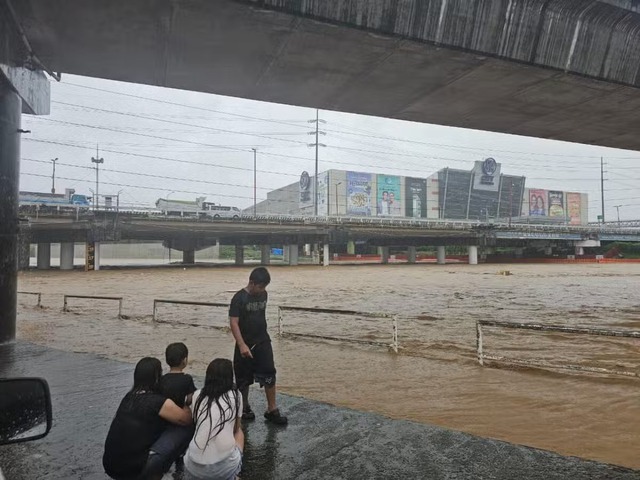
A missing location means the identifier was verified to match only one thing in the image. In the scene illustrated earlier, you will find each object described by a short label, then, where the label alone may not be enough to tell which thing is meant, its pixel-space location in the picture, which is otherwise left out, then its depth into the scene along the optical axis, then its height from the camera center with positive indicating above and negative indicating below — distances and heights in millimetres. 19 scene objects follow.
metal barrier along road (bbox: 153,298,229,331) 12410 -2036
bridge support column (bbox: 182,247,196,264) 72231 -563
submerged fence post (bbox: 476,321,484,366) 8931 -1734
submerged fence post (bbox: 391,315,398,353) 9904 -1686
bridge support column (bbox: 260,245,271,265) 78312 +28
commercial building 123294 +17300
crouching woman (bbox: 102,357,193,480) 3379 -1277
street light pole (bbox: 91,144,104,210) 82744 +16500
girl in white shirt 3293 -1228
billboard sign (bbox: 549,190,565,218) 151000 +17671
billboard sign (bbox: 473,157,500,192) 138750 +23937
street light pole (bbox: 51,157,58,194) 98250 +15116
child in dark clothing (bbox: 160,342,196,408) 3783 -1002
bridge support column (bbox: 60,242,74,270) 57656 -382
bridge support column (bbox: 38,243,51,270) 59178 -546
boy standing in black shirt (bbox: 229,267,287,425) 5277 -986
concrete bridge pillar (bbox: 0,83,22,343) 9570 +958
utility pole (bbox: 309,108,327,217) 93938 +24027
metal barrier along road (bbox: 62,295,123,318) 16094 -1976
